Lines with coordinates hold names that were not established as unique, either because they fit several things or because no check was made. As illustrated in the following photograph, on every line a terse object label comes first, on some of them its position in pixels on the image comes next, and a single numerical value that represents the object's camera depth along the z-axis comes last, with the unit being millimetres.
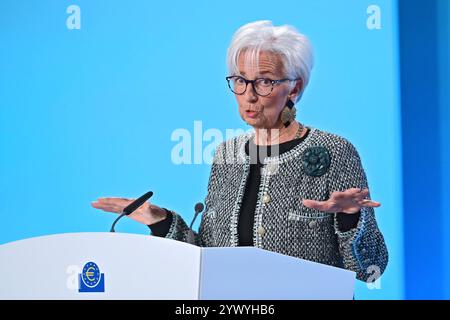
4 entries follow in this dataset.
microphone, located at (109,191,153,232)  4020
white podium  2791
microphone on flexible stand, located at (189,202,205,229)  4262
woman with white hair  4473
